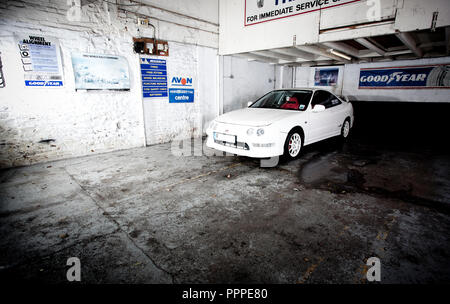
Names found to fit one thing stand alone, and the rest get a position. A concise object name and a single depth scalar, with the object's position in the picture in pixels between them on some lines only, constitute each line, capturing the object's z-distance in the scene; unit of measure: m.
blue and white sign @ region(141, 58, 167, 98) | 6.00
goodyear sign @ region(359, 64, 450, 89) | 7.58
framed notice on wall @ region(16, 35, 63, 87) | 4.33
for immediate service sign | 5.25
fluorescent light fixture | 6.91
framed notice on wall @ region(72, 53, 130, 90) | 5.00
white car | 4.32
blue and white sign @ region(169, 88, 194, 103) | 6.68
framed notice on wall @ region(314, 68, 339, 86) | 10.02
